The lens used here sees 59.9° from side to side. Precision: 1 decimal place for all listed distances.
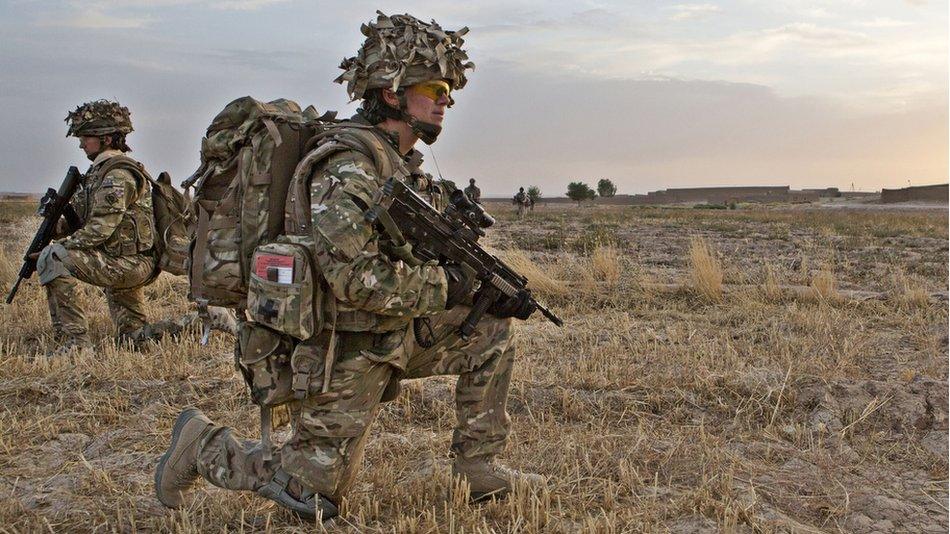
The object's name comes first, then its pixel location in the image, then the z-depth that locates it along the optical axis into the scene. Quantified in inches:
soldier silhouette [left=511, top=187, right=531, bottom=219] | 1186.5
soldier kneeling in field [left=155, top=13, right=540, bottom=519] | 124.8
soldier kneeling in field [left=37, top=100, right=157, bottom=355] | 264.1
